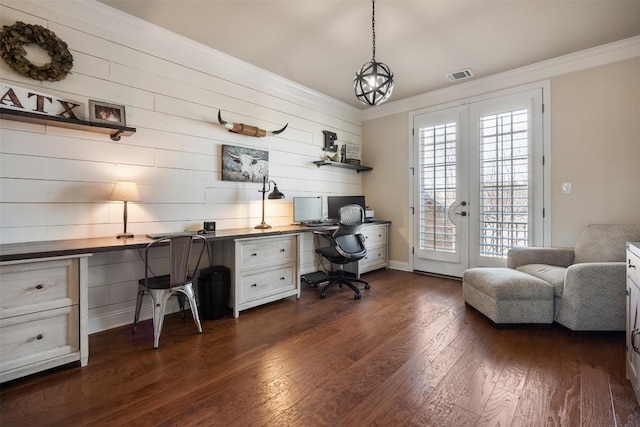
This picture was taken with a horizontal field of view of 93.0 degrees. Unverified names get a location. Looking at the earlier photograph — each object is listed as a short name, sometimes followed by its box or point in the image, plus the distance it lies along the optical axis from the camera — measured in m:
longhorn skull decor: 3.26
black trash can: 2.76
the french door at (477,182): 3.58
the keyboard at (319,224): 3.86
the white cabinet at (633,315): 1.57
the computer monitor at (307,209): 3.93
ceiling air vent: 3.67
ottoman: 2.54
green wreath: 2.09
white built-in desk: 1.74
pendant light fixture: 2.29
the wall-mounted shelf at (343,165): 4.34
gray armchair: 2.33
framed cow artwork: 3.34
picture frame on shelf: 2.45
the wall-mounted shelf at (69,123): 2.06
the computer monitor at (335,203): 4.45
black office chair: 3.42
